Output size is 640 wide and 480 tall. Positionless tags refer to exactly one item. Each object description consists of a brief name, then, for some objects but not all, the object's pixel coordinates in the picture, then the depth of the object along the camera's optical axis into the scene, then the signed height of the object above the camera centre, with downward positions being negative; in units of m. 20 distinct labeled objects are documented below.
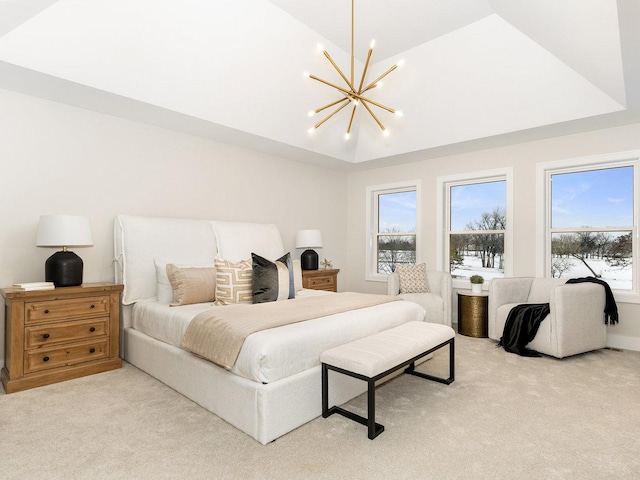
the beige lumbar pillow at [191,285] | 3.25 -0.39
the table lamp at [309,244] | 5.19 -0.02
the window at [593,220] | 4.11 +0.28
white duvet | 2.10 -0.63
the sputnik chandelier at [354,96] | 3.01 +1.25
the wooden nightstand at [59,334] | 2.75 -0.75
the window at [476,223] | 4.95 +0.28
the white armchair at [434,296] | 4.67 -0.71
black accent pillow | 3.29 -0.36
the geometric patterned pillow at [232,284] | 3.25 -0.38
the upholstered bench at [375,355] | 2.09 -0.70
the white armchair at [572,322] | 3.57 -0.80
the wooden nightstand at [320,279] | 4.97 -0.52
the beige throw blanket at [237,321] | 2.23 -0.53
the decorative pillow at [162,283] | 3.43 -0.39
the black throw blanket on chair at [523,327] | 3.76 -0.88
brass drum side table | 4.54 -0.90
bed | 2.11 -0.66
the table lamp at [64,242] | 2.96 +0.00
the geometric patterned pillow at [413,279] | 5.04 -0.50
